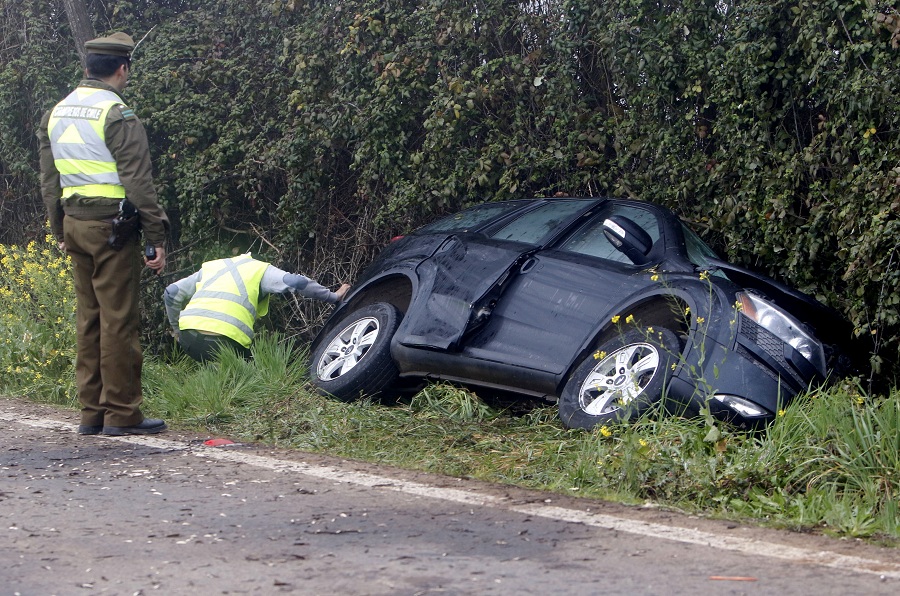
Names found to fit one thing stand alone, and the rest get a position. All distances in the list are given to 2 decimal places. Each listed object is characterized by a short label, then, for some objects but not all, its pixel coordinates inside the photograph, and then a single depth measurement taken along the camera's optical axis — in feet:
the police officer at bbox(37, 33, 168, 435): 40.47
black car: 35.63
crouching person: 50.31
